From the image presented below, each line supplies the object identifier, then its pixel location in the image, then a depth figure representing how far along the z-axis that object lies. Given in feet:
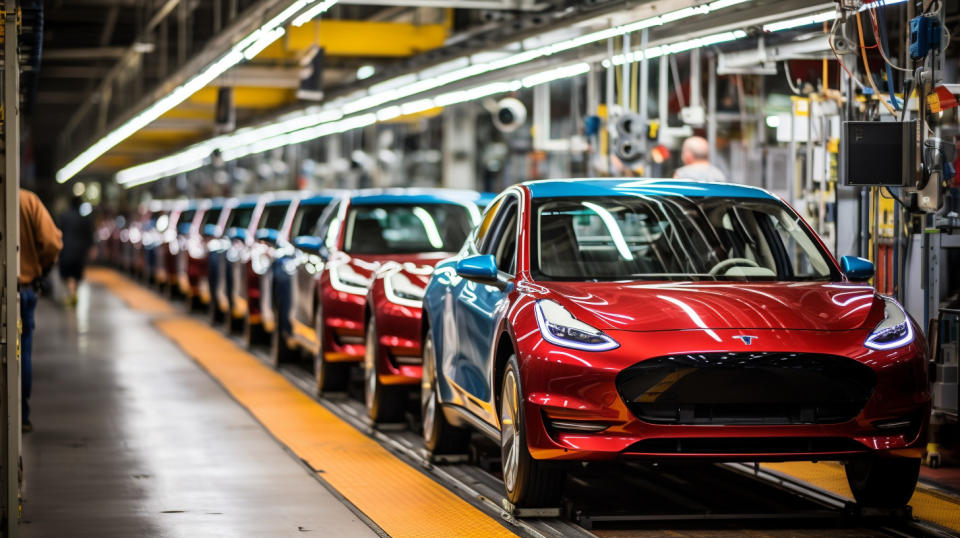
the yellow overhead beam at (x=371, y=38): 69.77
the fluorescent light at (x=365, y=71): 83.25
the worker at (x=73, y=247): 87.35
